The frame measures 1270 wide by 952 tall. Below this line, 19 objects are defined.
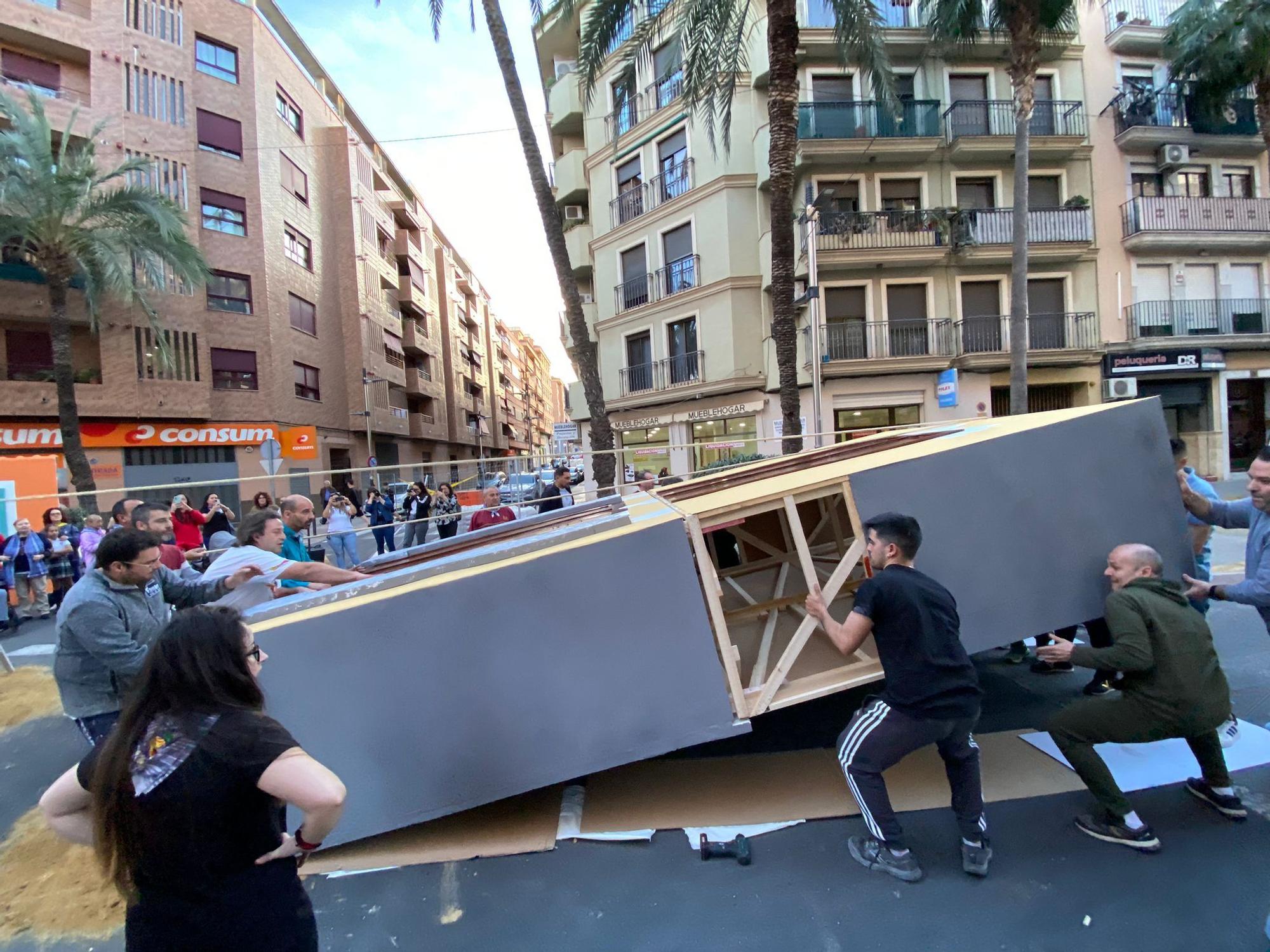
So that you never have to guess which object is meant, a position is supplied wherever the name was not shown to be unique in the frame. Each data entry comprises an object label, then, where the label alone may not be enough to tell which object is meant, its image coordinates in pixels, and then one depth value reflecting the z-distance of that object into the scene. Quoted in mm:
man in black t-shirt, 2680
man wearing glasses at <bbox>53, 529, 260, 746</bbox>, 2982
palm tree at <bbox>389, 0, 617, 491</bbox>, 10492
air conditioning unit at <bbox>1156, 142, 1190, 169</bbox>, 19473
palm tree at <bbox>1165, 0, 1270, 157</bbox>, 15758
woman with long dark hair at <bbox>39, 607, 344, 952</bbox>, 1483
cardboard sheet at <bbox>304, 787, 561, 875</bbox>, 3191
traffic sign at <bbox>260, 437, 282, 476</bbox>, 12266
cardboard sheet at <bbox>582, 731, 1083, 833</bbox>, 3391
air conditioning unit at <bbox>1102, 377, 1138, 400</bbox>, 19062
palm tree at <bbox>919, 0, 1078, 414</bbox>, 12898
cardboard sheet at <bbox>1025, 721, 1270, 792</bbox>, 3387
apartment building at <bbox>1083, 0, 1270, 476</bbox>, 19594
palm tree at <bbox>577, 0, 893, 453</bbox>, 9312
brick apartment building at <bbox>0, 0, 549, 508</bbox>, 20969
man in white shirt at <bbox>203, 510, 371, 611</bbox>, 3740
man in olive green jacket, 2777
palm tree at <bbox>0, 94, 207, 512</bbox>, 17094
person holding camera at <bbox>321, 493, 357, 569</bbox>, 10289
